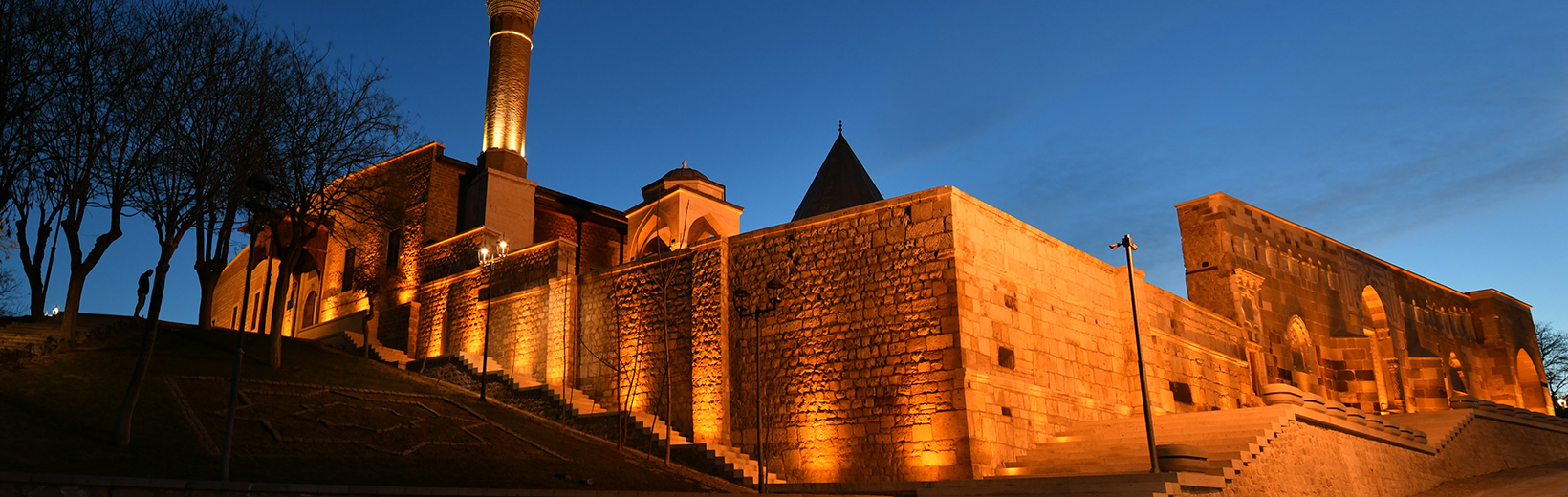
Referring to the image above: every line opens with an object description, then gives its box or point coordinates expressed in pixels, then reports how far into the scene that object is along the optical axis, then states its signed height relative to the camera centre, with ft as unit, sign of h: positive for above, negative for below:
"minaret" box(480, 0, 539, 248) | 94.38 +37.59
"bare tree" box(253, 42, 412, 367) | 62.44 +22.62
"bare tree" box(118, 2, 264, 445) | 46.09 +18.53
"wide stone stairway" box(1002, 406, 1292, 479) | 45.29 +2.61
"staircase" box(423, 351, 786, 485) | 52.75 +4.92
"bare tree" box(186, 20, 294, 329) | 48.03 +18.40
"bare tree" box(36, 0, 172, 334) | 43.52 +17.78
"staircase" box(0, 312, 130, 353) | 51.72 +9.74
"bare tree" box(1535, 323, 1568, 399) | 142.92 +18.40
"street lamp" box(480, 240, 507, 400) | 81.56 +19.98
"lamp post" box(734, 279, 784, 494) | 53.44 +11.05
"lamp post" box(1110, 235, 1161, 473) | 41.24 +3.65
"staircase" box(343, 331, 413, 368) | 80.48 +12.39
